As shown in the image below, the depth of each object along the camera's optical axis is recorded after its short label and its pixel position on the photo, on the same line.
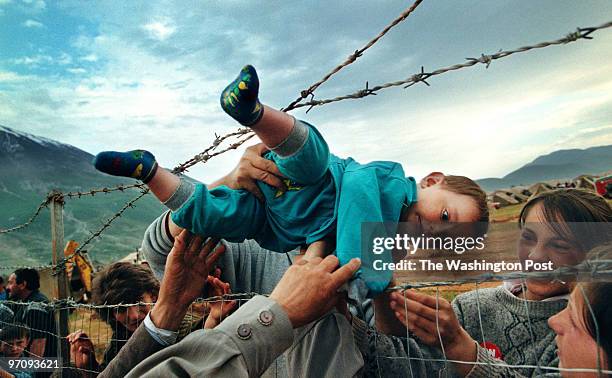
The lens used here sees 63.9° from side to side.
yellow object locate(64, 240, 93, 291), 9.41
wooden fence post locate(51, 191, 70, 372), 3.56
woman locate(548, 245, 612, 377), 1.04
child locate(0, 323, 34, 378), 3.75
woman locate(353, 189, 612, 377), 1.31
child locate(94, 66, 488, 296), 1.46
